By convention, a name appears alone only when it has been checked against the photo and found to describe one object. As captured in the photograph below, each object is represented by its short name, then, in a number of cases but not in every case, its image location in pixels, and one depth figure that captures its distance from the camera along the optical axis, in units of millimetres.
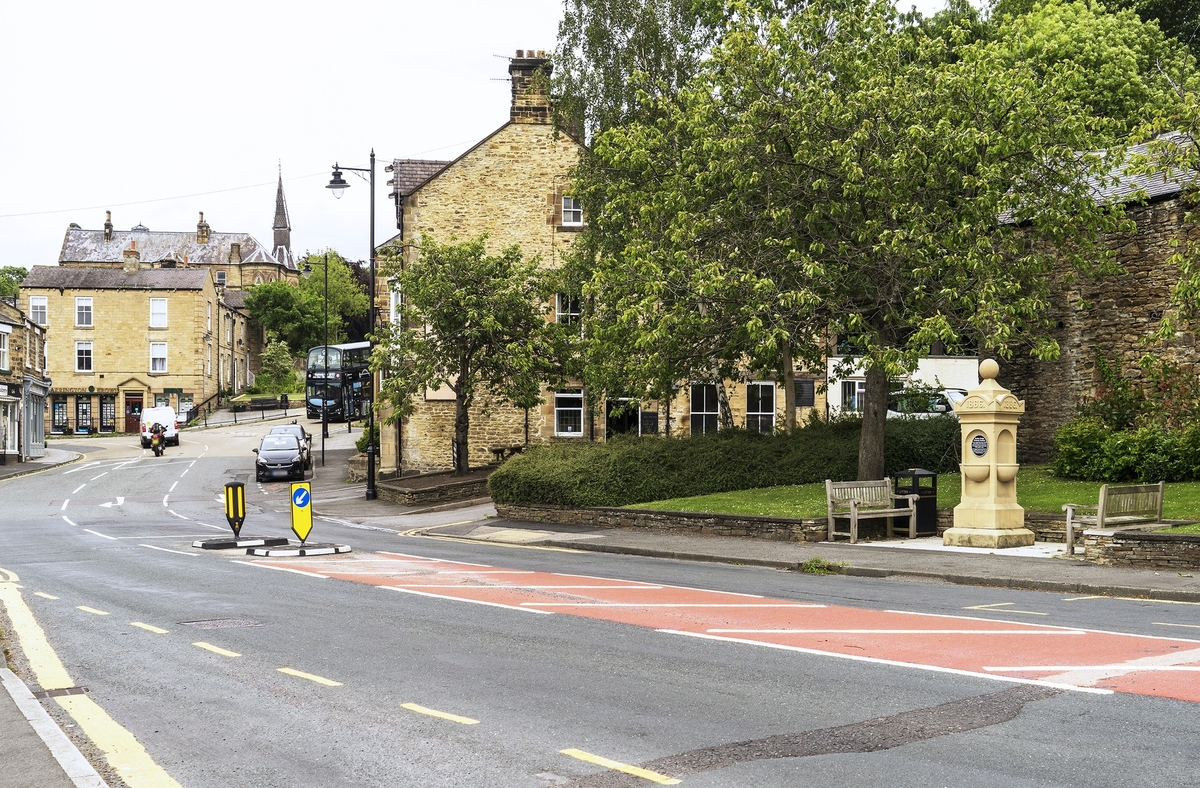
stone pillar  19406
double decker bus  71938
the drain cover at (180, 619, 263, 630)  11734
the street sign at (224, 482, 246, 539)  22516
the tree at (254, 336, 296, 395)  100812
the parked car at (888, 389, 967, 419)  30250
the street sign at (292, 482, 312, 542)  21172
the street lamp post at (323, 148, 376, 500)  35875
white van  63194
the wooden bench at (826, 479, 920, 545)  20656
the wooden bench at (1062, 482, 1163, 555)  17344
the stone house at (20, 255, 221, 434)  80125
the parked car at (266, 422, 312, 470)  46888
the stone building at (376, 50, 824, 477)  40312
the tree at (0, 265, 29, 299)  130125
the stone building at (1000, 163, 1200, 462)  26125
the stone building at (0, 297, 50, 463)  55438
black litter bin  21391
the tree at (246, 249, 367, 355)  103938
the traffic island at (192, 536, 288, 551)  22141
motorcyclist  57312
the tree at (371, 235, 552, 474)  34812
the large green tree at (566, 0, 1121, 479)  23266
